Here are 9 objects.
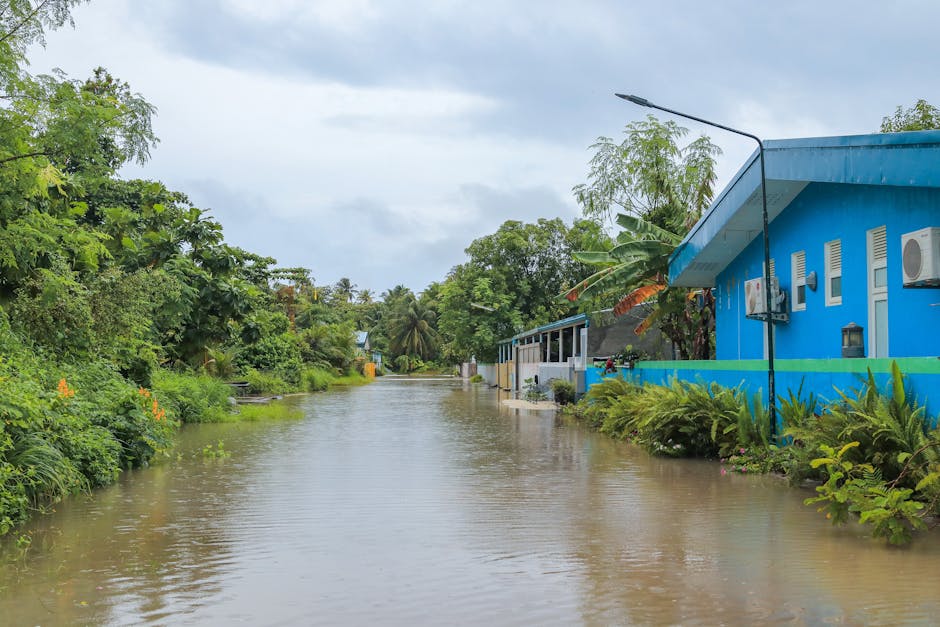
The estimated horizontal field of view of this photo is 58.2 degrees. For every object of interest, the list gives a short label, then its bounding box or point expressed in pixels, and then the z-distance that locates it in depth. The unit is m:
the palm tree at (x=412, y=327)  95.00
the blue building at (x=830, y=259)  10.80
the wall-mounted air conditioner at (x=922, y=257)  10.62
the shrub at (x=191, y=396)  20.86
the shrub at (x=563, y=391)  30.31
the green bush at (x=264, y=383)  39.50
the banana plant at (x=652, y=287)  21.11
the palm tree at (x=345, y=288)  118.06
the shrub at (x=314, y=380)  48.84
